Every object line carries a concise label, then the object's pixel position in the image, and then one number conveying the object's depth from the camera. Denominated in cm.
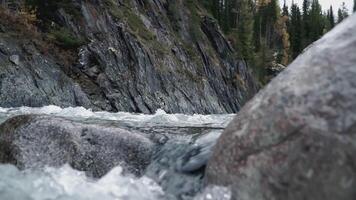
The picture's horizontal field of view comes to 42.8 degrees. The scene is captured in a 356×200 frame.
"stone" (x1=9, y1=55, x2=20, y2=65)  1544
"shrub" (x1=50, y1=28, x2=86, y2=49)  1991
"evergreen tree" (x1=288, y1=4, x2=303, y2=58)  7356
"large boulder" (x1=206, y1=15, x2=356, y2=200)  282
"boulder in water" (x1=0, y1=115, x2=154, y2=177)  431
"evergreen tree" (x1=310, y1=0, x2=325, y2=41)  7306
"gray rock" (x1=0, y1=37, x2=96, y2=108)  1452
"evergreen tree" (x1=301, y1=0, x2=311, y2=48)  7300
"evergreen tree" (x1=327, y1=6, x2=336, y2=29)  8900
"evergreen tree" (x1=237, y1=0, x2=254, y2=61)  4853
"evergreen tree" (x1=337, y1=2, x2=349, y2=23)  10157
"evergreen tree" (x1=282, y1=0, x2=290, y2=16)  8832
